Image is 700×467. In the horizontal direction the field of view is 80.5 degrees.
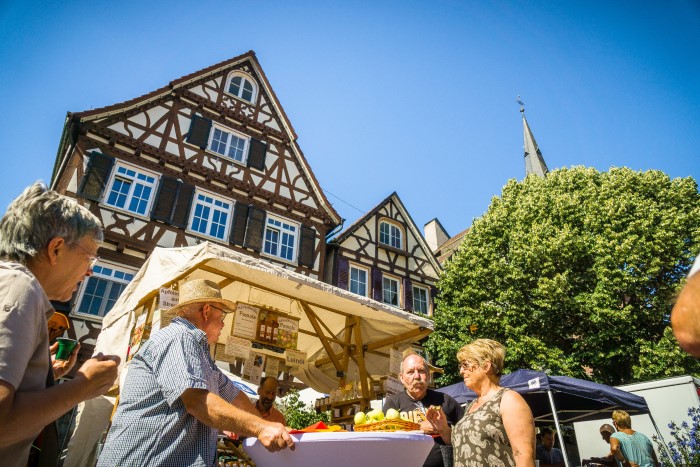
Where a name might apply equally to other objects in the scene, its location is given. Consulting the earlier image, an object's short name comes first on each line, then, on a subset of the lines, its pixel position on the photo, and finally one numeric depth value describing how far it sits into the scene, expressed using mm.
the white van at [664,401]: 9555
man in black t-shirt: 3604
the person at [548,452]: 9234
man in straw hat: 1594
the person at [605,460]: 8062
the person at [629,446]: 6387
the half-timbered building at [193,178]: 11812
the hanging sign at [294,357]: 6652
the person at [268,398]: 4984
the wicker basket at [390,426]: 1893
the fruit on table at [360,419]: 2256
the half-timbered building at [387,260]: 17094
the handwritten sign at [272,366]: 6664
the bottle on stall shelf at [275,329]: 6242
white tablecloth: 1549
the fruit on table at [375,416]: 2217
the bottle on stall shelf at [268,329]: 6173
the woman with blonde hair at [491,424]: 2459
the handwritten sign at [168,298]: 4281
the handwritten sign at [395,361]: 6191
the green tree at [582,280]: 13992
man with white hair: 1229
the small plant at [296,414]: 8953
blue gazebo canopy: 7566
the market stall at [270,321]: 4746
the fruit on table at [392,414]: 2080
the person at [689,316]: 936
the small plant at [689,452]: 6330
